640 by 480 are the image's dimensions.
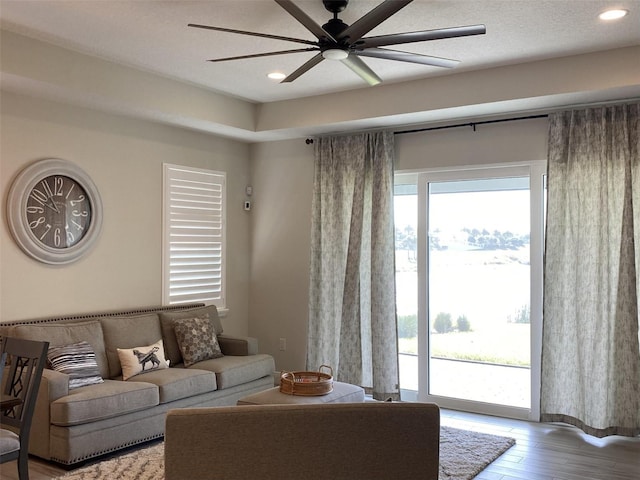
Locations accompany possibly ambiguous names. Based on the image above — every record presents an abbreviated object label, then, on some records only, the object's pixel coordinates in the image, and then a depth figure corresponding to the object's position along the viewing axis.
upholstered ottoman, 3.97
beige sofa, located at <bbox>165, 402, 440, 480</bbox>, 2.03
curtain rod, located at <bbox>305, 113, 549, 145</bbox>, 5.04
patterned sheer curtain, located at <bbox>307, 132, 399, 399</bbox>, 5.62
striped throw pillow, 4.21
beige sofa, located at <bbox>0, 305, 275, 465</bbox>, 3.89
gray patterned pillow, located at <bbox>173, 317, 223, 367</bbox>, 5.18
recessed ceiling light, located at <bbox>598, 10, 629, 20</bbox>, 3.58
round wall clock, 4.48
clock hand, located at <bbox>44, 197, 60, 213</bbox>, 4.71
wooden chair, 3.02
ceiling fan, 2.88
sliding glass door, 5.15
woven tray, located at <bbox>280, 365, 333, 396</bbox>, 4.08
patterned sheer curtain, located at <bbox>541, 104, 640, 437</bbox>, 4.55
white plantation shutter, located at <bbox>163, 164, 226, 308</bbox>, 5.79
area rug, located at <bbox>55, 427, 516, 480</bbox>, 3.80
